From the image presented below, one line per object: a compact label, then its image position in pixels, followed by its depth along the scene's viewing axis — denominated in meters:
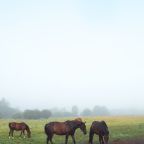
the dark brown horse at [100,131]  31.55
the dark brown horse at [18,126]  40.97
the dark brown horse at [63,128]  33.70
